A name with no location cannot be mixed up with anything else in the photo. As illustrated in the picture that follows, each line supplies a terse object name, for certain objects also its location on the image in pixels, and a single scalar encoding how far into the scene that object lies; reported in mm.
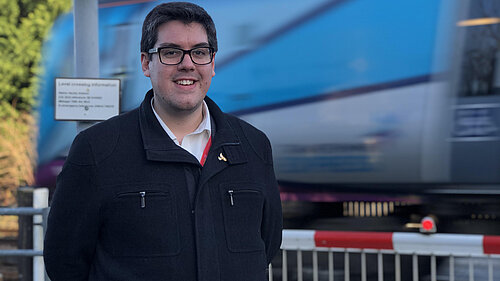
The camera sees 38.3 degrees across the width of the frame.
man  2064
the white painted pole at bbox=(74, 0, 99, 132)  4059
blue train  6387
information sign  4020
